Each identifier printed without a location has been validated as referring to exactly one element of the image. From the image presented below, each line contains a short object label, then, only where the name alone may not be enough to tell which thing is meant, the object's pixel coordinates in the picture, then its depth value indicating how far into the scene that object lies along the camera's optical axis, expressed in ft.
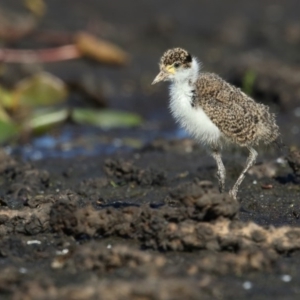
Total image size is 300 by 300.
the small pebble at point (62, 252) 19.08
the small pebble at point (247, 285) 16.77
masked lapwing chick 23.20
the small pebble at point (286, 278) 17.22
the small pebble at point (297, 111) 38.69
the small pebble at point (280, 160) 27.76
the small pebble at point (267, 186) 25.09
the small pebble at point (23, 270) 17.85
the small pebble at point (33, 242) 19.94
